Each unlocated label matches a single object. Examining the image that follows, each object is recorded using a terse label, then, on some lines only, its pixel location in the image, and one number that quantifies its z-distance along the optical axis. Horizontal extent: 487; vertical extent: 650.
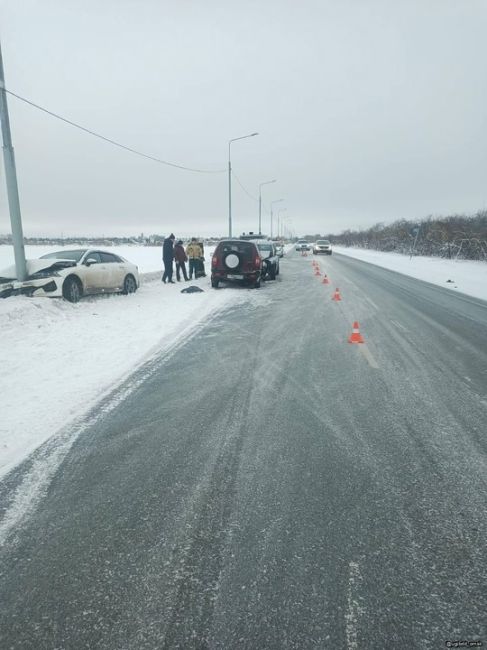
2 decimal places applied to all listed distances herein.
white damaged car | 10.52
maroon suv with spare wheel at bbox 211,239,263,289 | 14.82
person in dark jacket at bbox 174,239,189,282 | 16.45
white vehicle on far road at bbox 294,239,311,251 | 54.06
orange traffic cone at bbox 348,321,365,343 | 7.17
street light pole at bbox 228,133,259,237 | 28.64
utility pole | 10.12
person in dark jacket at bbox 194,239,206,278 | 18.04
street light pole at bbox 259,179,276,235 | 46.39
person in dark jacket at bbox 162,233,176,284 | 15.73
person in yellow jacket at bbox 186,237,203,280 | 17.22
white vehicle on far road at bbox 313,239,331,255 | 45.27
